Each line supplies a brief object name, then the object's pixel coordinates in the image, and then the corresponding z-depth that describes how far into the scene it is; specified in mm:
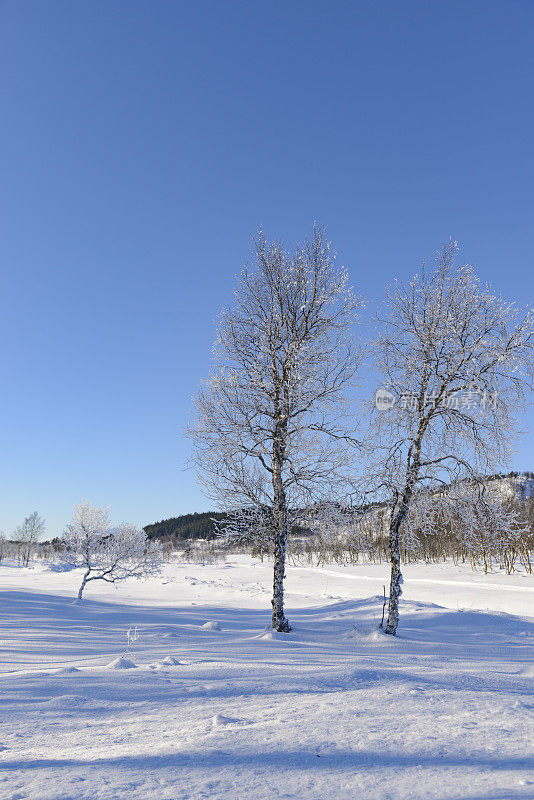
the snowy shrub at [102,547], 27531
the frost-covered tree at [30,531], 94625
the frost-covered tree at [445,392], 11422
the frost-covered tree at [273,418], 12070
